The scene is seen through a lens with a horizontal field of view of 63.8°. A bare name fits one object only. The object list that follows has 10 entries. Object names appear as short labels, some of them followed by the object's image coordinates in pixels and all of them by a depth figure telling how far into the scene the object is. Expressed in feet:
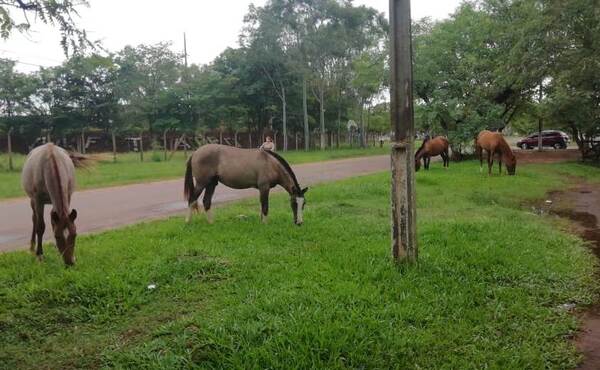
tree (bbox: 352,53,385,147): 92.63
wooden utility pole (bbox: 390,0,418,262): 18.65
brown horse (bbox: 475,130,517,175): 58.08
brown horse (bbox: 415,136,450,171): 67.53
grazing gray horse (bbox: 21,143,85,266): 18.83
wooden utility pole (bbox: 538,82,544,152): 84.19
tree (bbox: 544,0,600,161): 49.96
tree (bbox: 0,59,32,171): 96.58
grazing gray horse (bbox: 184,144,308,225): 28.30
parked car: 129.49
